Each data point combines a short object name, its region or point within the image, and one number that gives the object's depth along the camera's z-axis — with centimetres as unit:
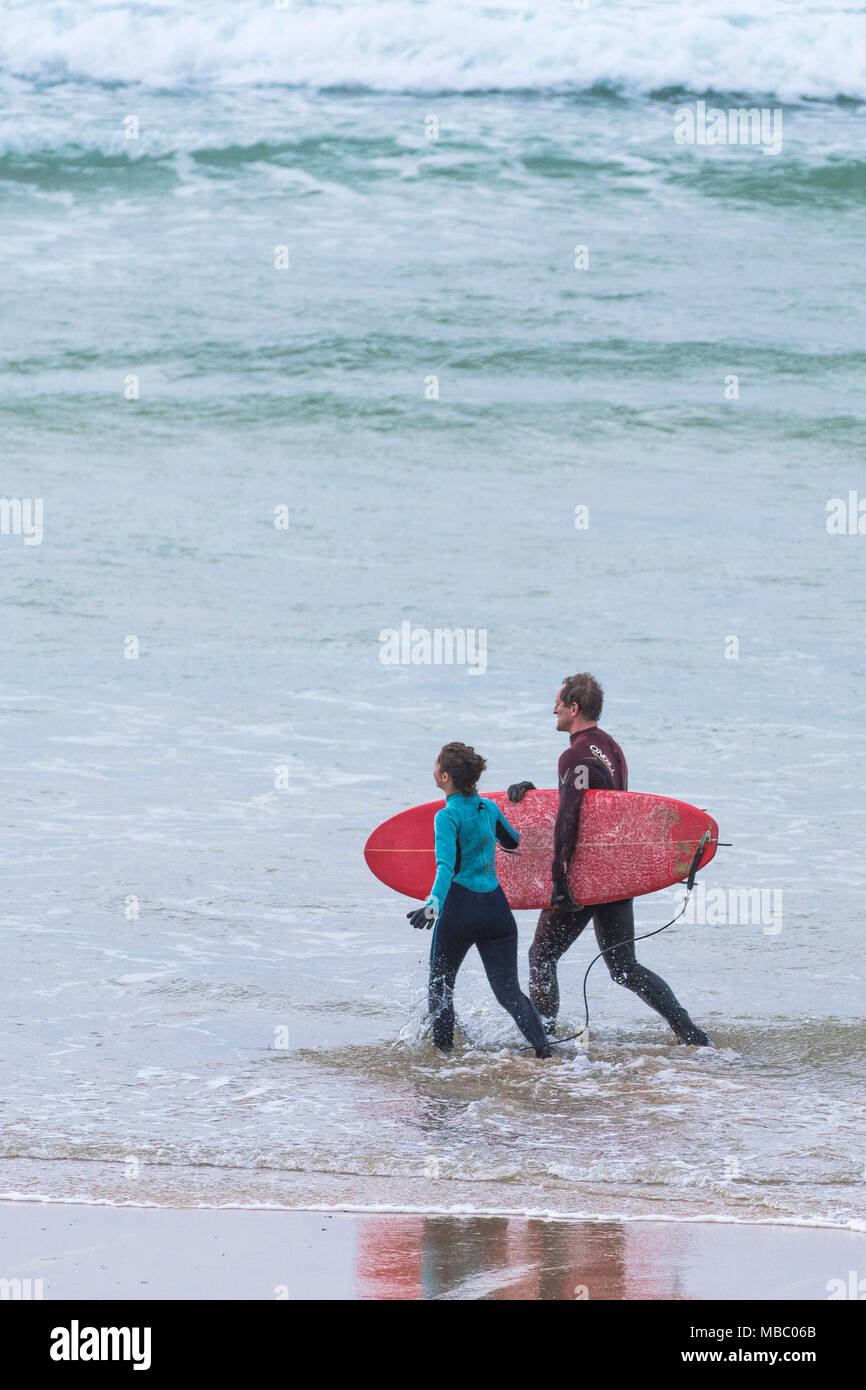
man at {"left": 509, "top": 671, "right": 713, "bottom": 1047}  1337
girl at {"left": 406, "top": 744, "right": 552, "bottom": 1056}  1270
